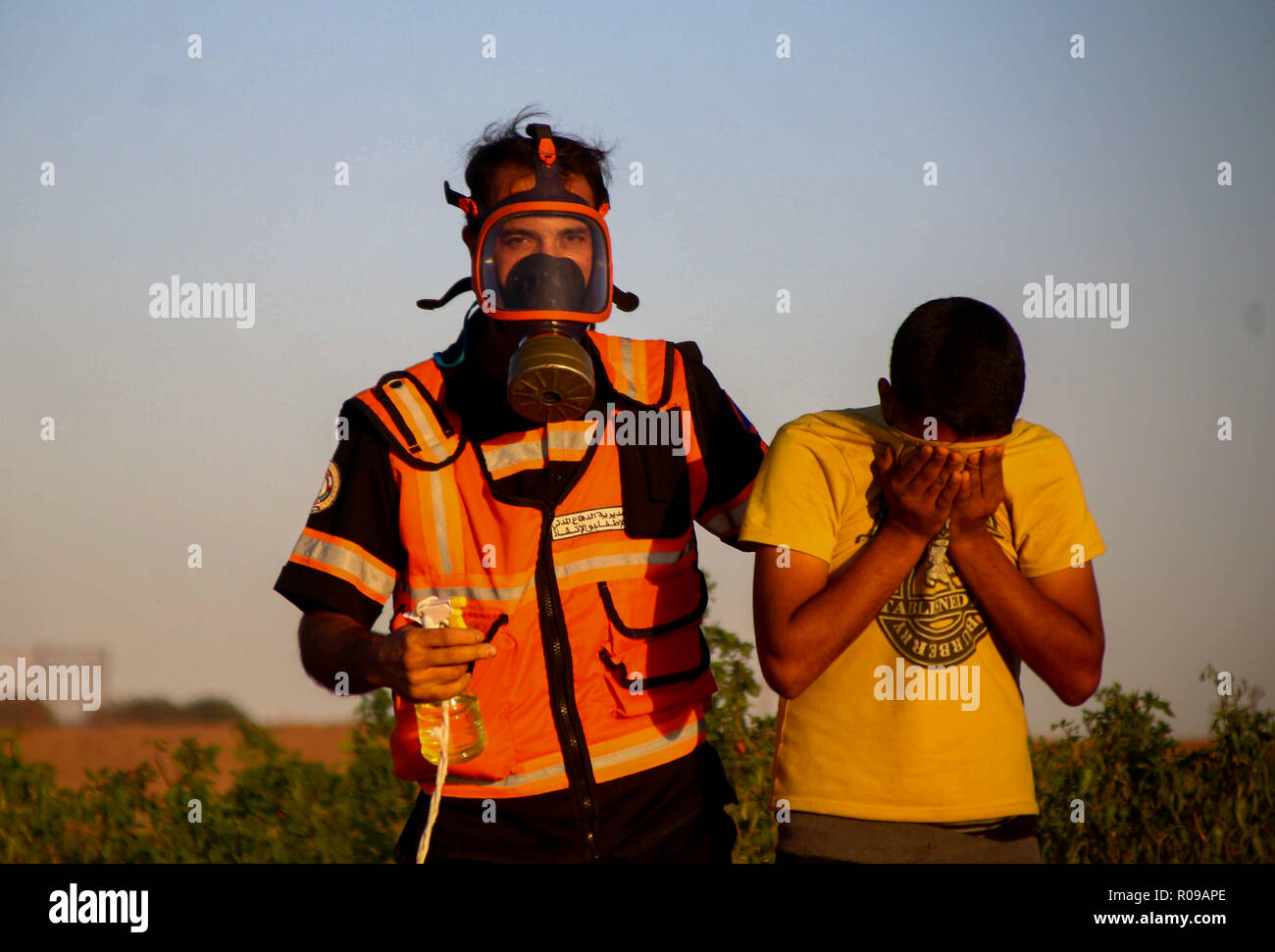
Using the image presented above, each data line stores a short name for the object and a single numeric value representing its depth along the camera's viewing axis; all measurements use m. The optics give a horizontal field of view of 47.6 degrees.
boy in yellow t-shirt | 3.44
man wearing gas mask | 3.76
